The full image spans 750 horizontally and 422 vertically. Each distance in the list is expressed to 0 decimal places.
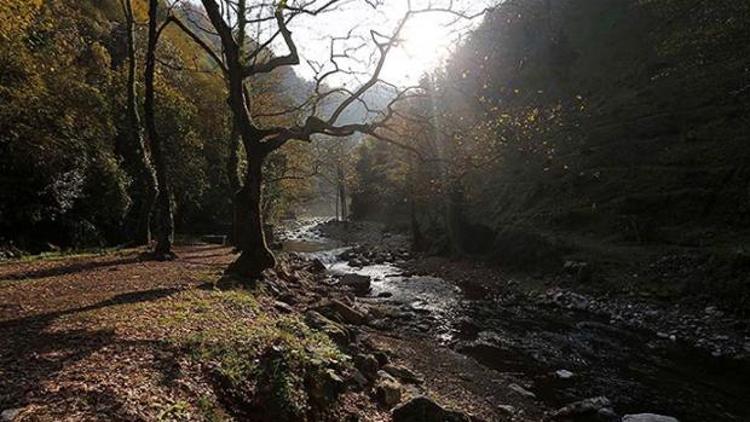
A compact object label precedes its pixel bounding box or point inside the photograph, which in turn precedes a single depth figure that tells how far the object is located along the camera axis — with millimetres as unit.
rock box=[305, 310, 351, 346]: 10880
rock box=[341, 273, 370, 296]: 22653
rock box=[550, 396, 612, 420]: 9688
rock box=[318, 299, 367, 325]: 13938
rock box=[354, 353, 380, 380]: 9781
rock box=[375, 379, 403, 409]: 8820
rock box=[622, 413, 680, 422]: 9180
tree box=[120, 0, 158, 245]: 17547
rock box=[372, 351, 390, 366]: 11215
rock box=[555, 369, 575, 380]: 11711
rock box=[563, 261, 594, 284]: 20886
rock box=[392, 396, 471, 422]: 7887
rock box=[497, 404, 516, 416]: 9734
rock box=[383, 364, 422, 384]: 10594
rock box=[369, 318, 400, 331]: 15597
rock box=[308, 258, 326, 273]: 27858
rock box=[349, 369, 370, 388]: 8892
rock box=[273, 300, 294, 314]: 11898
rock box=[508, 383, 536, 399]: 10703
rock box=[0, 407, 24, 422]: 4672
